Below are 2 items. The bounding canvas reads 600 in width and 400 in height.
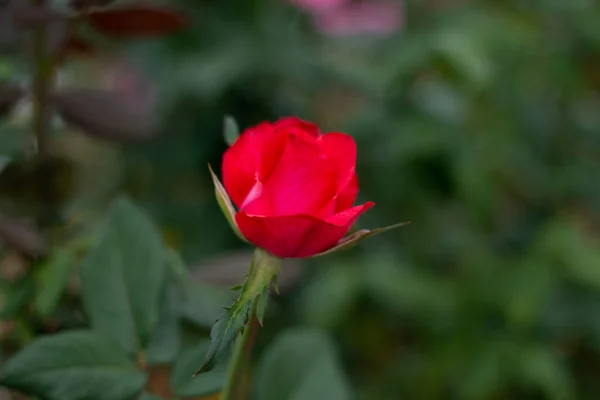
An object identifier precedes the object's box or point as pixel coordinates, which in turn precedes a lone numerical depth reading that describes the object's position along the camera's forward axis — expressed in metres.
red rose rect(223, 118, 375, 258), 0.46
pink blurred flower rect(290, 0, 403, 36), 1.21
